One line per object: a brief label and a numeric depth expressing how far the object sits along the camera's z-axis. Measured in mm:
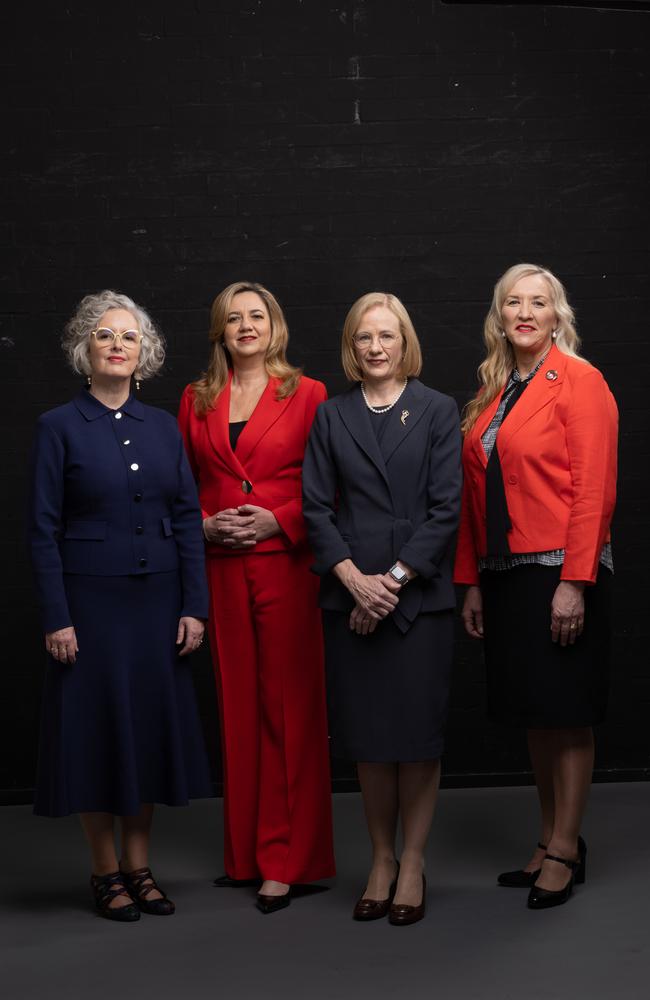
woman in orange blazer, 3465
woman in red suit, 3711
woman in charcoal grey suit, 3438
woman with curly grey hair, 3469
